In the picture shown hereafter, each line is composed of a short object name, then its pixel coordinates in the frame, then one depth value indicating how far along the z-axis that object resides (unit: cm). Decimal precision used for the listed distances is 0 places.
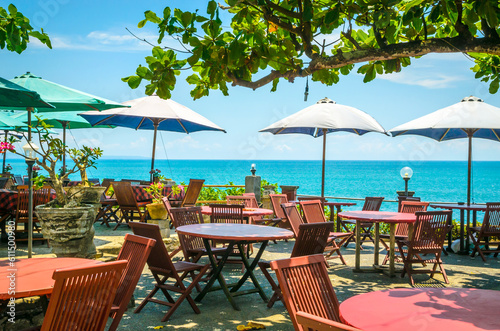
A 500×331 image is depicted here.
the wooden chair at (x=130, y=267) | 289
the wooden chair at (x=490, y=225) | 750
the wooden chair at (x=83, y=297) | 216
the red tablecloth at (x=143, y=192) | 949
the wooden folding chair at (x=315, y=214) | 676
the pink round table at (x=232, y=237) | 447
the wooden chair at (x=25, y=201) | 675
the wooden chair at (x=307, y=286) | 240
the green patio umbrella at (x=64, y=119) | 1118
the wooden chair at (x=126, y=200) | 898
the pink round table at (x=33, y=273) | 243
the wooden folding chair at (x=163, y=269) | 416
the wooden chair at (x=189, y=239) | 538
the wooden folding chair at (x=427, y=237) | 598
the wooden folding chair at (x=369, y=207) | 847
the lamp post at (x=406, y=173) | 1005
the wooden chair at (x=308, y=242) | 443
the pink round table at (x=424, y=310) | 201
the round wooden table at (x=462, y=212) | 812
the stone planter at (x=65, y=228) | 501
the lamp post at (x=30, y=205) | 502
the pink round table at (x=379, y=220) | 619
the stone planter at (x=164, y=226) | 776
